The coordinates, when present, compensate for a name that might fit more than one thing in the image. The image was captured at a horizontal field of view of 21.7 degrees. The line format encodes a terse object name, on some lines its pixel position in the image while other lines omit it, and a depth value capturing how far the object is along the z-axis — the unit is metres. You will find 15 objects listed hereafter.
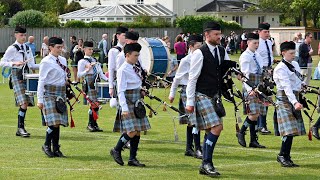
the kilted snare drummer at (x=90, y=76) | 16.59
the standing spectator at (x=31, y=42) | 29.32
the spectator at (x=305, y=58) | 28.69
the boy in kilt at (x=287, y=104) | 11.98
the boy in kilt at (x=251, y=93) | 14.34
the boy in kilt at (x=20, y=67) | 15.88
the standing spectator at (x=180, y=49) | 33.71
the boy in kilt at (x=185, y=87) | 13.12
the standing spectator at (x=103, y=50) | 36.09
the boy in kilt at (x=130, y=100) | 11.99
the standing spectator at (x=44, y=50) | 35.33
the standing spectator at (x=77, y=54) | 31.17
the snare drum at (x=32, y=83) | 16.39
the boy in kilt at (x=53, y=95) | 13.05
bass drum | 30.97
